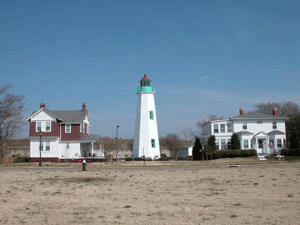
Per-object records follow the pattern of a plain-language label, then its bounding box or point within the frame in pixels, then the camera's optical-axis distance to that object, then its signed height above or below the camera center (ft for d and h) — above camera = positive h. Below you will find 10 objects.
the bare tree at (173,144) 205.83 +3.16
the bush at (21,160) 142.49 -3.39
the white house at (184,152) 184.26 -1.96
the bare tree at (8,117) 144.36 +15.56
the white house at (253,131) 156.46 +8.08
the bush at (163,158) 149.68 -4.16
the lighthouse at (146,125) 149.48 +11.11
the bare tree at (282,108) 234.87 +28.54
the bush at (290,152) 137.60 -2.33
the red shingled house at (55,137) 150.00 +6.57
